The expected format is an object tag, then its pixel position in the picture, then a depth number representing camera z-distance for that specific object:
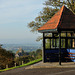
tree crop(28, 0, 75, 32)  30.61
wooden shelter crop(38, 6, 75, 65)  15.71
